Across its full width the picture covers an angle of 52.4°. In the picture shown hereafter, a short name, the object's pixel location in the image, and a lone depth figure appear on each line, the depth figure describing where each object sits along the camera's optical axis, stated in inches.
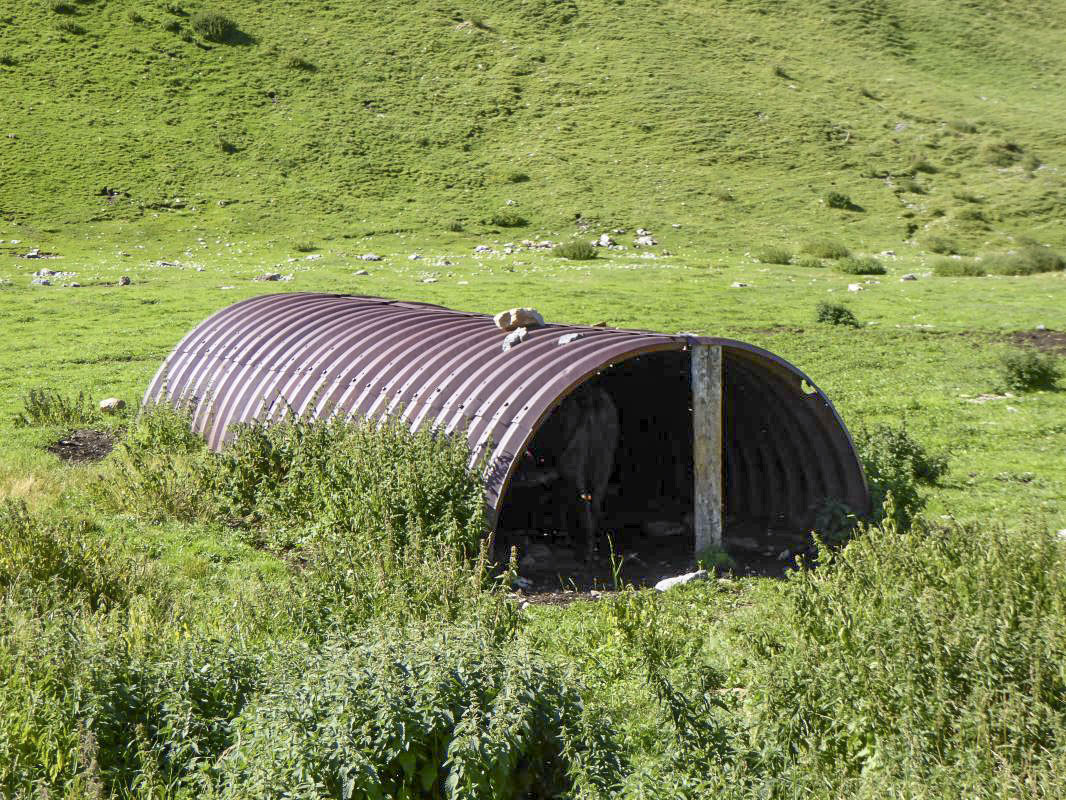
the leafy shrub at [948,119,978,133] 2637.8
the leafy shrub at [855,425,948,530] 467.8
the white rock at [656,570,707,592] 399.2
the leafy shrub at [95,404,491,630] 329.1
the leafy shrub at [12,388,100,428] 676.1
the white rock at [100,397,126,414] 709.3
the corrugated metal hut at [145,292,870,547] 430.9
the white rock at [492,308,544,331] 511.1
